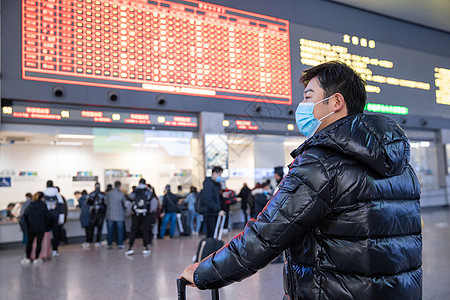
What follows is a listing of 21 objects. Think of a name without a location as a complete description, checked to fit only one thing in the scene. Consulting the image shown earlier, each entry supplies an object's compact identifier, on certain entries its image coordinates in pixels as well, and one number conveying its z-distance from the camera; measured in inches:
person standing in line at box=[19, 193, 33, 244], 286.9
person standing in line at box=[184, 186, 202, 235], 386.2
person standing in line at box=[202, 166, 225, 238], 254.5
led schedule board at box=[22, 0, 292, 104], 302.7
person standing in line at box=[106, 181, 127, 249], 340.5
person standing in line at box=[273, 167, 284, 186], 244.4
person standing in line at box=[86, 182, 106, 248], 346.3
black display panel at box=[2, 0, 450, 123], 298.4
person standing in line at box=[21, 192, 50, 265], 269.9
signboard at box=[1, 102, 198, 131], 305.9
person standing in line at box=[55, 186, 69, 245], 353.9
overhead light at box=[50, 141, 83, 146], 357.4
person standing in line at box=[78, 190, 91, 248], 349.7
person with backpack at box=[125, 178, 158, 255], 306.0
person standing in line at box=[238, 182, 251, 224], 415.2
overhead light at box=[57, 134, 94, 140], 335.9
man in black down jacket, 45.1
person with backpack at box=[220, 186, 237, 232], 382.9
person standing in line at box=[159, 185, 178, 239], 379.6
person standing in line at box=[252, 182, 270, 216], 255.3
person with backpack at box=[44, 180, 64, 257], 301.7
